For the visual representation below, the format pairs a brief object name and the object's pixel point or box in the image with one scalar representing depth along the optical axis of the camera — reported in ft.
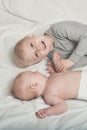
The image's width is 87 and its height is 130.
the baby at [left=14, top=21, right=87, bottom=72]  4.30
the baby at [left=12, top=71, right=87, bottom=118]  3.94
